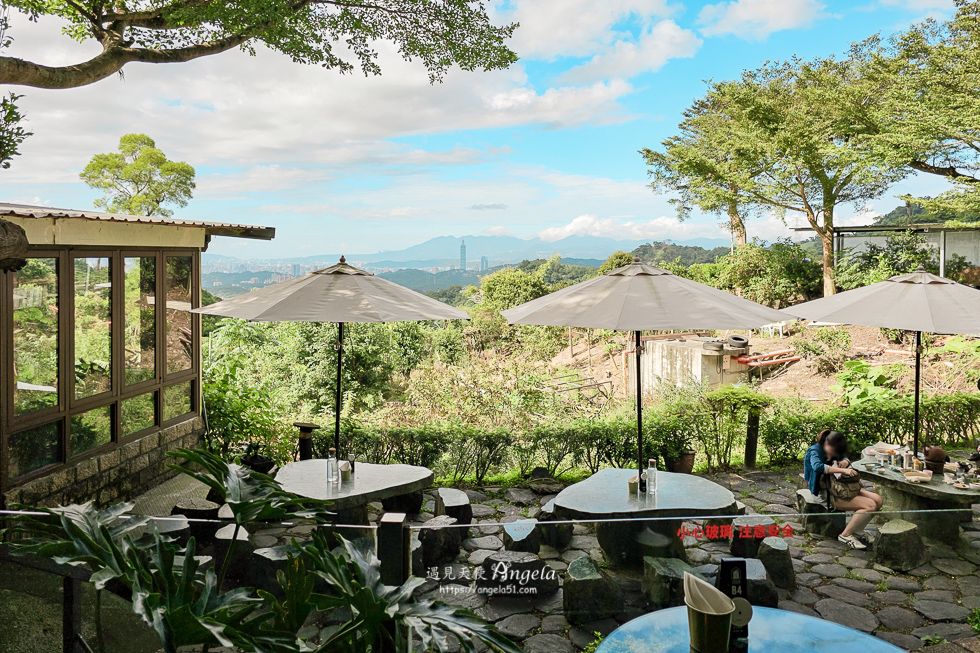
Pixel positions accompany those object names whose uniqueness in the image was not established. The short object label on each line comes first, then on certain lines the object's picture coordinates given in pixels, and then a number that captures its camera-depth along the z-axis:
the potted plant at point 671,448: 7.10
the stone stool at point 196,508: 5.04
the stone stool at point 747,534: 2.92
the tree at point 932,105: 17.45
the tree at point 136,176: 29.94
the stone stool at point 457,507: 5.40
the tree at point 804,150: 20.80
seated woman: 5.25
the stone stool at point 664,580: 2.86
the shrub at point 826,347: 14.58
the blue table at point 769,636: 2.34
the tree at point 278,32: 7.60
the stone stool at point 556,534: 2.83
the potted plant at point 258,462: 6.40
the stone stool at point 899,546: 3.31
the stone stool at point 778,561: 3.23
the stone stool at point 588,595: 3.09
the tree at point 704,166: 24.22
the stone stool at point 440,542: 2.75
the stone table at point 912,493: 4.93
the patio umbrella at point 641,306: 4.24
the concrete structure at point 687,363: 15.30
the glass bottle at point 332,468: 4.85
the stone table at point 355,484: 4.66
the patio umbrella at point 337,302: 4.66
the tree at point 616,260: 25.86
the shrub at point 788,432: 7.47
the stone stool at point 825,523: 3.15
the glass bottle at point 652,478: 4.64
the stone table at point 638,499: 4.37
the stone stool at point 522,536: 2.74
